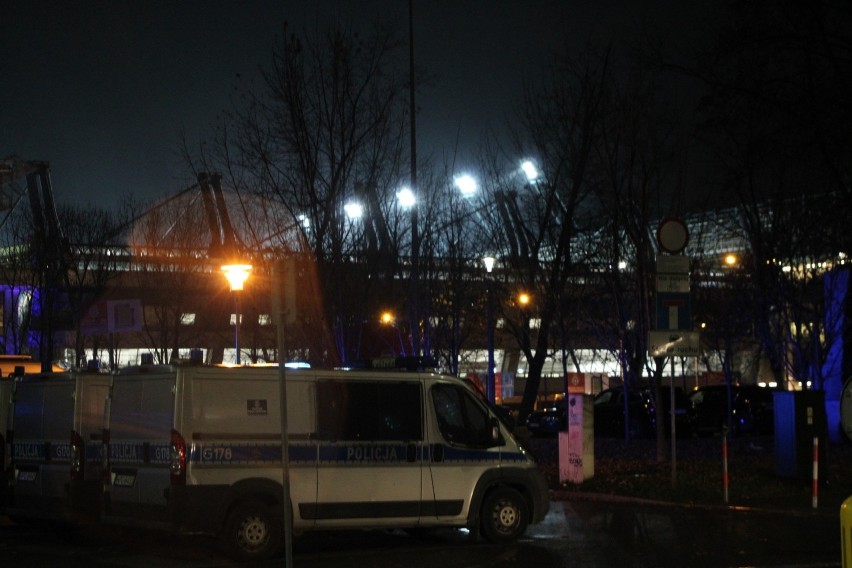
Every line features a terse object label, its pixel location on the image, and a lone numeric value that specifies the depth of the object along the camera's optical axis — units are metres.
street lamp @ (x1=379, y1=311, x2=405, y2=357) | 23.89
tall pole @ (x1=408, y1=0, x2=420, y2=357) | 21.16
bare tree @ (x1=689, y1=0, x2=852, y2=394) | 17.23
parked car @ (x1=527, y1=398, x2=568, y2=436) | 34.31
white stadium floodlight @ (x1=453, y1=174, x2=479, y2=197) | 26.59
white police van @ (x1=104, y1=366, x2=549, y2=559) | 11.84
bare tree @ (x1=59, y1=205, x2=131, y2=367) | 32.97
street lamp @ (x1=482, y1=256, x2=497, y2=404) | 28.73
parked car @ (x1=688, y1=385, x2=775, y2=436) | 33.78
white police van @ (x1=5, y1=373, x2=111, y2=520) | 13.13
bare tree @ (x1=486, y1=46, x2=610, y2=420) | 24.55
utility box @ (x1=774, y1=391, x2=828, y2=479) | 17.92
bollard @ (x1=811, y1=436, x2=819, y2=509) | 15.52
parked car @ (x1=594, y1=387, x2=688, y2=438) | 32.47
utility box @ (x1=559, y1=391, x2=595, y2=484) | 18.77
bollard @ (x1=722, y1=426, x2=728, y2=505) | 16.53
